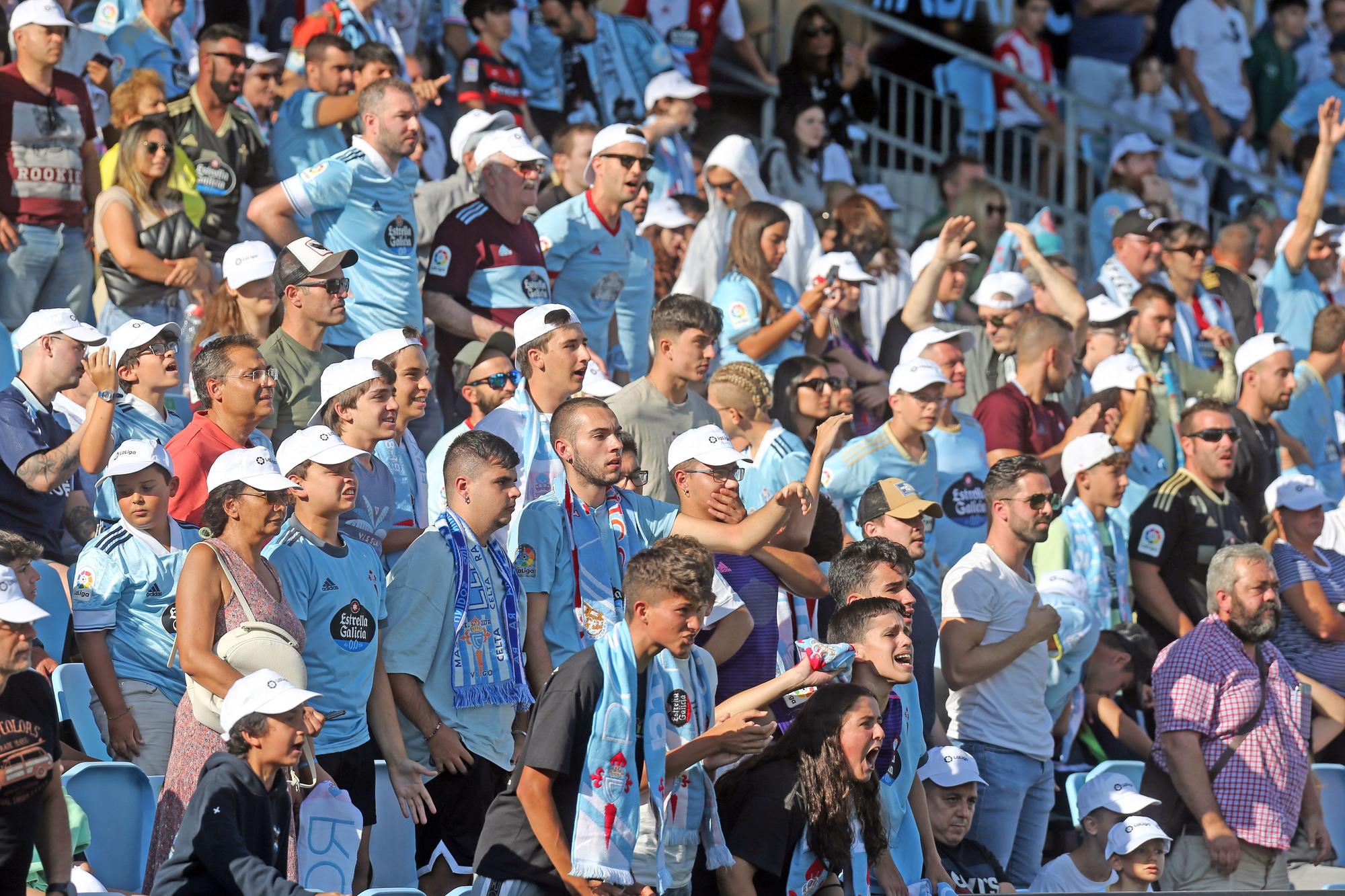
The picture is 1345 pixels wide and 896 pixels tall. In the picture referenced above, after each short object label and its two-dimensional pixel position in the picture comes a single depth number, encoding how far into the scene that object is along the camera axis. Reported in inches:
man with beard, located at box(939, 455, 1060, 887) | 581.3
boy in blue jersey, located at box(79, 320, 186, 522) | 576.7
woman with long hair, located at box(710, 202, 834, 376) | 753.6
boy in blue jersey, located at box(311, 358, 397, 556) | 532.7
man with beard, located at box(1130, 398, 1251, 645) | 693.9
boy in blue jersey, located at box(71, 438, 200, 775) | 489.1
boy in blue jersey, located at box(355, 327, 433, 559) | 569.9
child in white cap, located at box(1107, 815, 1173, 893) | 569.0
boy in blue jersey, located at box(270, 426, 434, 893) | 470.6
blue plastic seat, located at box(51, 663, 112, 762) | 503.5
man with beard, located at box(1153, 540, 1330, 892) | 589.9
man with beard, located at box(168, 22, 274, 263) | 729.0
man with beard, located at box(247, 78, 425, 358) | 665.6
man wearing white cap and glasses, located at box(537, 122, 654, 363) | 722.8
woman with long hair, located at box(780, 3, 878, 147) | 1049.5
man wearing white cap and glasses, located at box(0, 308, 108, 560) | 561.6
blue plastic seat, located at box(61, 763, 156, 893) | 453.7
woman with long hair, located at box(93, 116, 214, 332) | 677.9
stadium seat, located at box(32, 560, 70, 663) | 542.0
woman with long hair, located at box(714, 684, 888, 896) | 450.9
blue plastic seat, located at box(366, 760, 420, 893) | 499.8
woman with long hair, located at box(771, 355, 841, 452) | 683.4
